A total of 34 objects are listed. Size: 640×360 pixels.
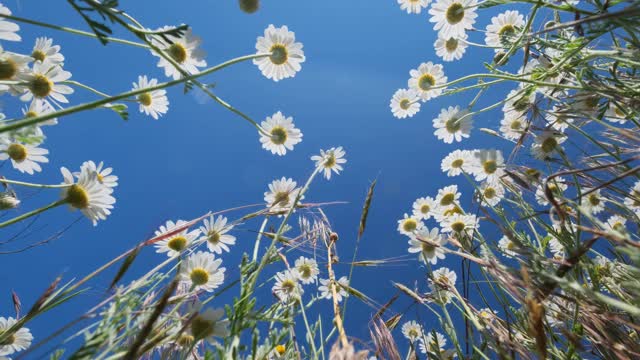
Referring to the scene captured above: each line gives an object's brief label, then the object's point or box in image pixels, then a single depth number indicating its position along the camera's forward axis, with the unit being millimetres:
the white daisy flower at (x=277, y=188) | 235
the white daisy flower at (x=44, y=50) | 210
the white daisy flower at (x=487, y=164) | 230
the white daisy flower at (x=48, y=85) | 171
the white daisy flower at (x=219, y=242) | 219
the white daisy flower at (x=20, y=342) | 186
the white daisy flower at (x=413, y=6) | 260
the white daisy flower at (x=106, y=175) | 182
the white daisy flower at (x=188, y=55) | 153
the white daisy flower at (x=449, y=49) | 293
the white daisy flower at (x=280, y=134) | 244
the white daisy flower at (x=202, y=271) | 142
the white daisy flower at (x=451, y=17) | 249
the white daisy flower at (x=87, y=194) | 135
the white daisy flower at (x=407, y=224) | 347
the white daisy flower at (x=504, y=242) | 307
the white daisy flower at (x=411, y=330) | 338
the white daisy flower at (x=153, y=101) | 248
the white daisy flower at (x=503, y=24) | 273
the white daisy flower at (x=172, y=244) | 190
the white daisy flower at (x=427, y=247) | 272
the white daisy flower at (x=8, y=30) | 124
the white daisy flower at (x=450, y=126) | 284
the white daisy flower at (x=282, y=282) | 245
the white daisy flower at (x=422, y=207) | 356
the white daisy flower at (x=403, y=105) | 340
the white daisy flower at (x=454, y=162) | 320
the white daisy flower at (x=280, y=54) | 217
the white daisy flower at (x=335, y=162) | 273
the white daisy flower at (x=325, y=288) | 258
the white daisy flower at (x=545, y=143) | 175
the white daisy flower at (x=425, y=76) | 309
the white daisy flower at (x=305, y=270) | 265
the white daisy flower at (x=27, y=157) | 196
